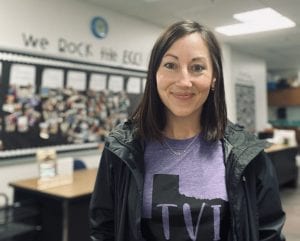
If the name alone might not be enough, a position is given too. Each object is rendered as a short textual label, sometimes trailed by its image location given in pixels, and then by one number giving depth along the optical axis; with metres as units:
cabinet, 9.54
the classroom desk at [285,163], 4.96
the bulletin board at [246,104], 6.58
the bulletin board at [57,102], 2.94
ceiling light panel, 4.27
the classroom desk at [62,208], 2.30
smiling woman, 0.95
